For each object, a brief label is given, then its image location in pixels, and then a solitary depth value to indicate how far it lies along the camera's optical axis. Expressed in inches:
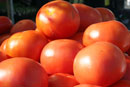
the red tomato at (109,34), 17.5
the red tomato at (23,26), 23.6
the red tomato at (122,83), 15.4
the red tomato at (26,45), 18.8
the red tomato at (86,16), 20.9
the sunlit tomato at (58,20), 18.9
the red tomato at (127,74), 16.5
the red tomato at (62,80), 16.3
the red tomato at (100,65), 15.0
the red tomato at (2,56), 18.5
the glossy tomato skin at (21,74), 14.6
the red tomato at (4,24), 25.8
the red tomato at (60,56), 17.2
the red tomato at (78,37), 19.7
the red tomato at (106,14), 23.7
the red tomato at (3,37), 24.0
